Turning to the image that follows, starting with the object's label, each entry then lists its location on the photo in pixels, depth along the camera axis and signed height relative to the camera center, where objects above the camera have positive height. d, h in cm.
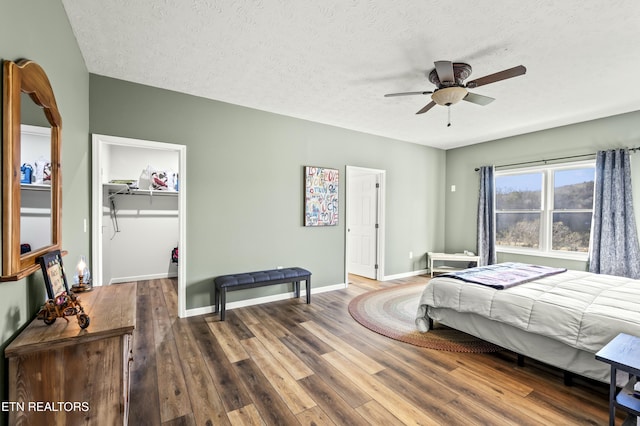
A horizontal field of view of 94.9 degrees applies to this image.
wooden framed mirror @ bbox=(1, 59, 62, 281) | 113 +26
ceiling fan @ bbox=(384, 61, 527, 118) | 238 +114
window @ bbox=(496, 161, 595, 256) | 445 +8
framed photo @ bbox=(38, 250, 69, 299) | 148 -34
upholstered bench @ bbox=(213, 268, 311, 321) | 341 -85
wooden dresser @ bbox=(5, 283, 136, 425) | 118 -70
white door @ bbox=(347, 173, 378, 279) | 551 -24
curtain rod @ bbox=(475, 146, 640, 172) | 389 +86
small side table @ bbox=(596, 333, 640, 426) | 149 -78
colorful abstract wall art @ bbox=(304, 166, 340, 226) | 442 +25
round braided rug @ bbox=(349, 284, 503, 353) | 287 -128
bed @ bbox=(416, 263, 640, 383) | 203 -79
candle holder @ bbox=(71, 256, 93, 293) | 195 -48
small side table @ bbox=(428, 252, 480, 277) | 545 -86
